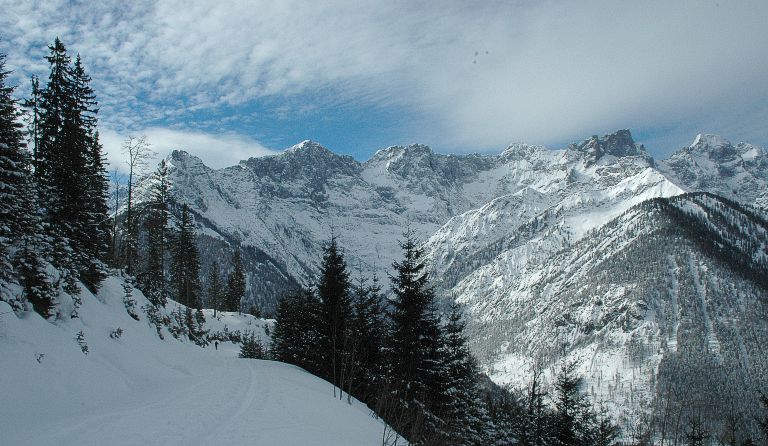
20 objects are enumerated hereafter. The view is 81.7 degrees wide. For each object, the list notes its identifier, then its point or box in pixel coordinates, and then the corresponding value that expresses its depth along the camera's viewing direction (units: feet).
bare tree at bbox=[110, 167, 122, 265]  120.31
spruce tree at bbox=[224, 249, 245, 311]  259.02
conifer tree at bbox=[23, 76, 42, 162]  90.48
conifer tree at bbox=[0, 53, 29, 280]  46.06
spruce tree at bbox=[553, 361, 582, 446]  81.76
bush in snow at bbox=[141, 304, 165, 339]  90.43
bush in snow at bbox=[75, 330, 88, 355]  50.96
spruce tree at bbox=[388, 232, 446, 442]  68.85
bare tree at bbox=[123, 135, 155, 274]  116.16
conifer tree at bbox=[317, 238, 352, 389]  96.89
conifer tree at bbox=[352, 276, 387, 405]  89.40
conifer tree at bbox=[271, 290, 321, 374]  101.96
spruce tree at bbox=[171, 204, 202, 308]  170.71
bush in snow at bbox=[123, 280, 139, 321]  84.04
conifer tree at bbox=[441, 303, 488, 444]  71.26
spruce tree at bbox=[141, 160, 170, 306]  140.46
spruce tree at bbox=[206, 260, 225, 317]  246.27
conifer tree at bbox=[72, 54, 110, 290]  77.30
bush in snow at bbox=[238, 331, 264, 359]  151.64
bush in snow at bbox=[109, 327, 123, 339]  62.59
